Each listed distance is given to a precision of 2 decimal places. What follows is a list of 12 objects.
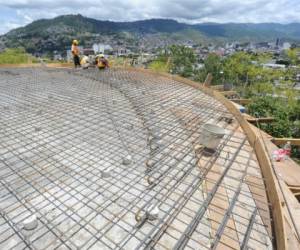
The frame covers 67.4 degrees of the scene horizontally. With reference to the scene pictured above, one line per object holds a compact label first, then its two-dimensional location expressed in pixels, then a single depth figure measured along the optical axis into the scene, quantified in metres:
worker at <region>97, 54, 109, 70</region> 17.00
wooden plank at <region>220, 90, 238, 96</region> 13.36
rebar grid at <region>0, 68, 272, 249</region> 4.17
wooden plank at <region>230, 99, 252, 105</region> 13.95
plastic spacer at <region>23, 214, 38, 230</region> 4.09
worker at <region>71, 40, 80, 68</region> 15.73
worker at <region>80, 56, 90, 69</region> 17.67
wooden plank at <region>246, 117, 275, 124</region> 11.10
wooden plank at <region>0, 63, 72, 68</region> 18.54
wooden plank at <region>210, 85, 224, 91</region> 13.88
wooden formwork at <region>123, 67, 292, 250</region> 4.01
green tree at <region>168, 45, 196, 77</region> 55.84
